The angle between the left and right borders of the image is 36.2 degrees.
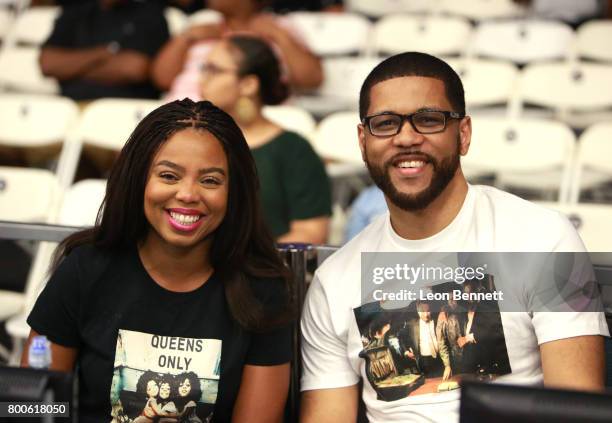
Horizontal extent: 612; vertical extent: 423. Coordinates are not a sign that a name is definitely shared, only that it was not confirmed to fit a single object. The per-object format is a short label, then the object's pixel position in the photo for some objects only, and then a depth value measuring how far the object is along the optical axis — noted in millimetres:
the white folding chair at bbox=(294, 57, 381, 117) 4617
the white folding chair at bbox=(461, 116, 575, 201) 3658
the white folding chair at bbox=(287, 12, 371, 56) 4957
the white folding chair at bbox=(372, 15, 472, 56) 4801
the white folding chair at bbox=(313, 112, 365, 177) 3861
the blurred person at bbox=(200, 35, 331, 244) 3117
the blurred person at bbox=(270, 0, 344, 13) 5215
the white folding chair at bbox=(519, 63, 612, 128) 4254
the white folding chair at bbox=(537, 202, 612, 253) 2701
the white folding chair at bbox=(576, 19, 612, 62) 4590
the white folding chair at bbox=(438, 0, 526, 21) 5074
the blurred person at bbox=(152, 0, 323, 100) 4344
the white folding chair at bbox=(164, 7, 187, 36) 5086
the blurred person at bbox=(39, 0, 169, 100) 4598
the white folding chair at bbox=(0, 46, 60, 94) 5004
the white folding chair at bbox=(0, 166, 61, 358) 3375
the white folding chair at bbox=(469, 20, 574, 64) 4672
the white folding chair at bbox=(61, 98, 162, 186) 3996
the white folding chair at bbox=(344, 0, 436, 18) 5336
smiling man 1760
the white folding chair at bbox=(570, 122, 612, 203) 3645
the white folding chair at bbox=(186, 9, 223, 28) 5008
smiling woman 1850
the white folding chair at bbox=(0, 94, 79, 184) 4113
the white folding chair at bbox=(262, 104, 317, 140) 3906
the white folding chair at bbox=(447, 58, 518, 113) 4344
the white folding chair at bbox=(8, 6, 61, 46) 5379
